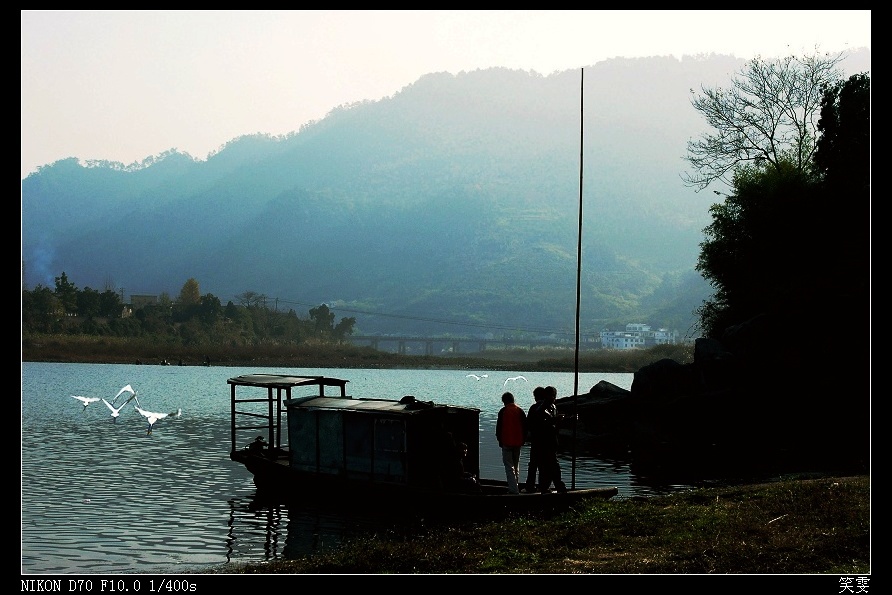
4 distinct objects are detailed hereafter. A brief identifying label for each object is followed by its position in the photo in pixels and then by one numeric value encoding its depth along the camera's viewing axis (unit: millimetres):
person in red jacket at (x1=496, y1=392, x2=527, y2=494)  24625
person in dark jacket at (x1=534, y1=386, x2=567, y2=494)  24031
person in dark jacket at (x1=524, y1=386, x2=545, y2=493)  24106
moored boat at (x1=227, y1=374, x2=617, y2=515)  26188
